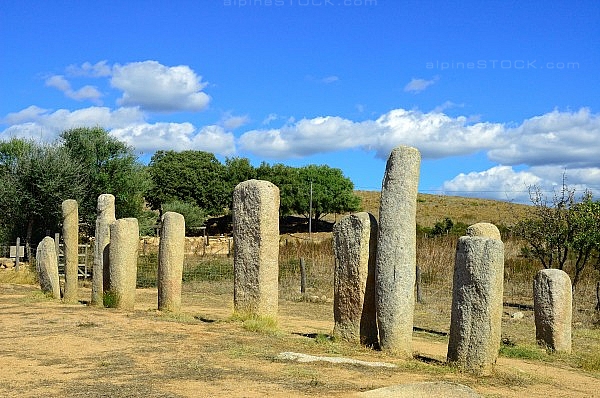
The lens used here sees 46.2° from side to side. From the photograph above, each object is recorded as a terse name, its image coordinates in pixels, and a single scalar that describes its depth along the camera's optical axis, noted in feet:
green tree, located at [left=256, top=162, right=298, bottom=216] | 173.88
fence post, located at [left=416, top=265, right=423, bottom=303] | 68.85
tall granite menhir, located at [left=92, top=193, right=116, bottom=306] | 52.97
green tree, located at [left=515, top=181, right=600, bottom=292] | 63.82
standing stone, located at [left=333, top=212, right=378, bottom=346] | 35.17
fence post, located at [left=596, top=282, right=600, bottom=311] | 59.64
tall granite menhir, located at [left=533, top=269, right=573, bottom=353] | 42.17
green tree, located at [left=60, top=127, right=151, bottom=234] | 105.50
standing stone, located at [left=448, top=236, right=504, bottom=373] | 29.60
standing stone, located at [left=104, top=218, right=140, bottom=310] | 50.42
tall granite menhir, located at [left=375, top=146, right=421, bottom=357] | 33.42
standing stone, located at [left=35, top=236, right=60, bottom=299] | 59.77
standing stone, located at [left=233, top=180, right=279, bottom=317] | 40.86
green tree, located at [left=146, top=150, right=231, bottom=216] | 177.06
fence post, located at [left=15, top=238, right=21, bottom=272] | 82.25
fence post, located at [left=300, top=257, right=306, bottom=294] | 73.97
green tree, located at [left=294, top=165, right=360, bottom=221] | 175.01
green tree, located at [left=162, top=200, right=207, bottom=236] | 157.38
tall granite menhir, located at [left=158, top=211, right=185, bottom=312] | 48.03
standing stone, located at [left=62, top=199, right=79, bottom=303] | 56.13
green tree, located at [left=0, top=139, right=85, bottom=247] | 96.17
